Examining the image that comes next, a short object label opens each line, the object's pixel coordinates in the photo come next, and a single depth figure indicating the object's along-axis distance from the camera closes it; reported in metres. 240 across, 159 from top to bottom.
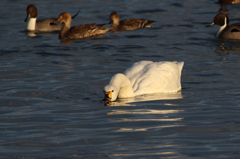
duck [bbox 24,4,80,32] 19.05
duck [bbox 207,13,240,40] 17.11
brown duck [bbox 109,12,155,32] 18.70
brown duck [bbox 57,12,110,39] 17.66
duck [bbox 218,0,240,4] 23.75
